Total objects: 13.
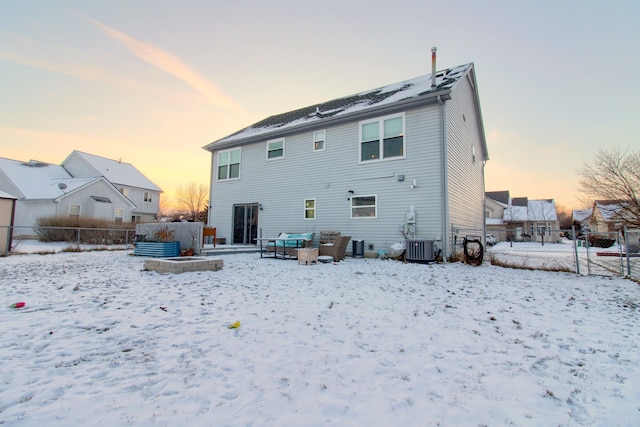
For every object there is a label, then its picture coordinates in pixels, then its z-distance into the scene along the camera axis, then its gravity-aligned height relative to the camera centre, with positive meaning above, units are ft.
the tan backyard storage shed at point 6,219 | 33.06 +0.99
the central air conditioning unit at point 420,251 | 30.81 -1.88
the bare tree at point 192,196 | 147.64 +17.20
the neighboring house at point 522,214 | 124.57 +8.98
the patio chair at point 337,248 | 32.37 -1.87
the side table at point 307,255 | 29.32 -2.37
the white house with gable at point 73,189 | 74.28 +11.06
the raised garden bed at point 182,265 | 21.98 -2.67
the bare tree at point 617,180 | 52.16 +10.17
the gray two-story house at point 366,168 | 34.01 +8.75
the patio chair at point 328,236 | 38.19 -0.56
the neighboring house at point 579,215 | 157.17 +10.79
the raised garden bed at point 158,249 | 32.60 -2.14
